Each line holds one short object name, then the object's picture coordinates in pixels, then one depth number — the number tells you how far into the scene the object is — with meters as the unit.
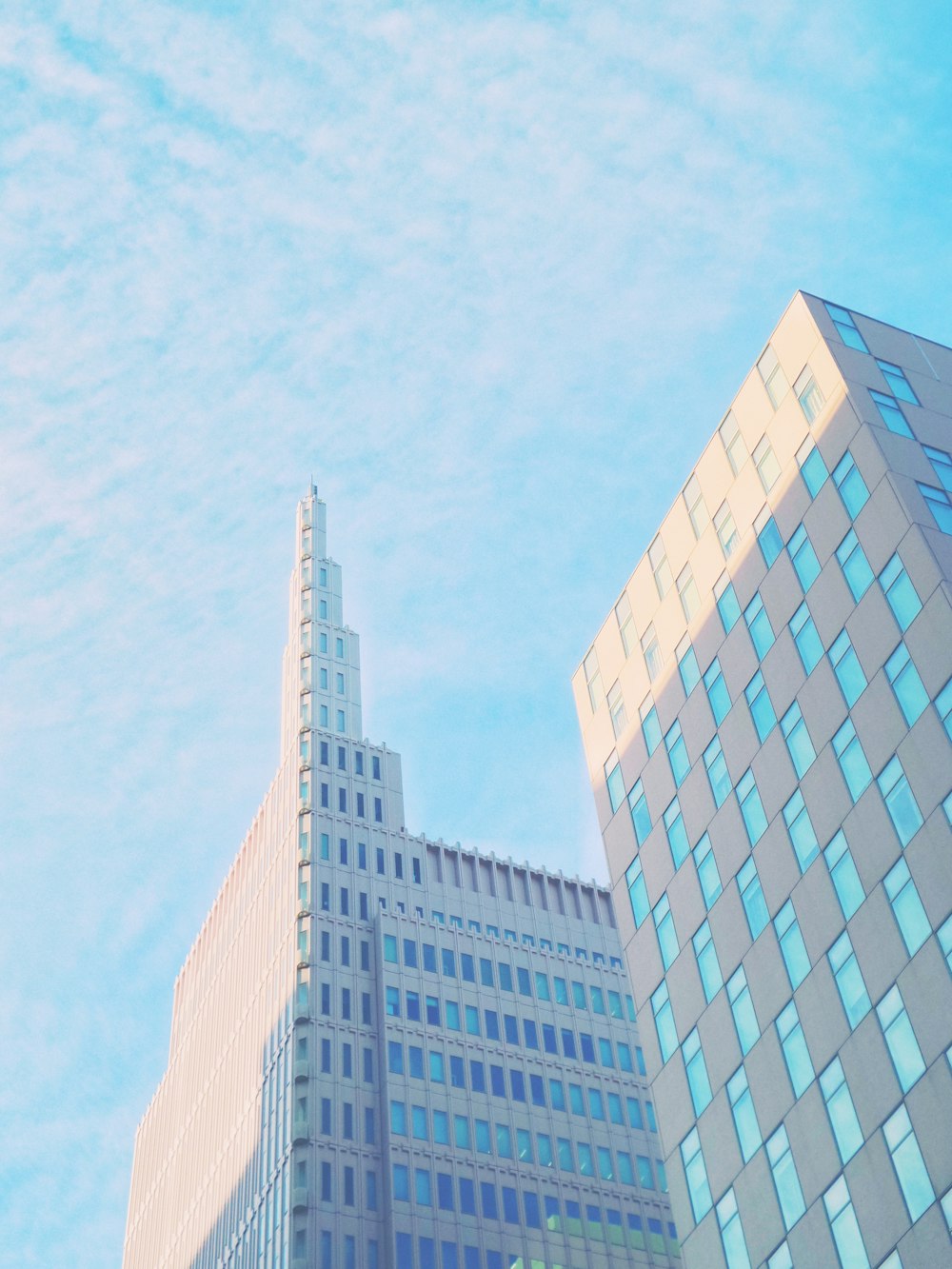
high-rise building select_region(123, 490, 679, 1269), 97.00
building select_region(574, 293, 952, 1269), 43.06
